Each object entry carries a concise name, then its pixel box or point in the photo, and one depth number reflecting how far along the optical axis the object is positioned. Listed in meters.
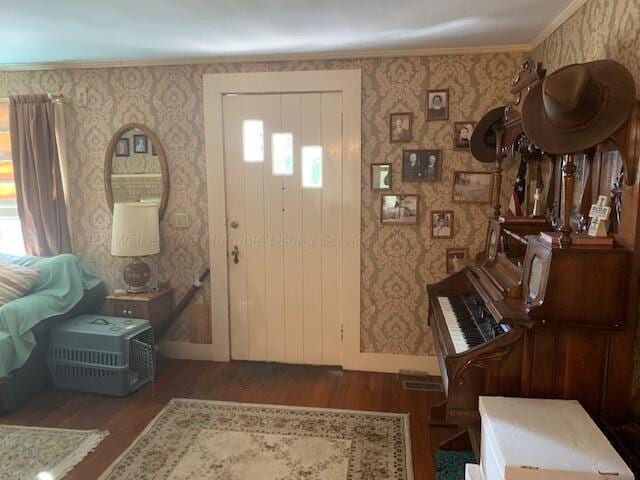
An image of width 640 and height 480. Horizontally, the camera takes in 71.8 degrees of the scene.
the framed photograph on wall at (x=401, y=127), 3.04
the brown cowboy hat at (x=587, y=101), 1.51
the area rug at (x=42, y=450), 2.17
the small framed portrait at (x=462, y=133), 2.99
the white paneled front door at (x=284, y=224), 3.17
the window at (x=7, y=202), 3.56
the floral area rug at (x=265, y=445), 2.17
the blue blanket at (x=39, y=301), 2.64
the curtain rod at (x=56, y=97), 3.36
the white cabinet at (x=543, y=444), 1.33
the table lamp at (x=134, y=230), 3.13
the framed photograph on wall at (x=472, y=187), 3.01
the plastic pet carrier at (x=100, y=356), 2.83
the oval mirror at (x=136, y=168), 3.36
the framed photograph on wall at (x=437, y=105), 2.99
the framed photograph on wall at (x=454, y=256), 3.09
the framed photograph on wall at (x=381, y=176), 3.10
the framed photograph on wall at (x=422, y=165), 3.04
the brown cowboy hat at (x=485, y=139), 2.61
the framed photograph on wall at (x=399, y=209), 3.11
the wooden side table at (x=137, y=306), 3.16
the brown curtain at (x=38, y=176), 3.37
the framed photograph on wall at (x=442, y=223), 3.08
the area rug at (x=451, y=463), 2.13
